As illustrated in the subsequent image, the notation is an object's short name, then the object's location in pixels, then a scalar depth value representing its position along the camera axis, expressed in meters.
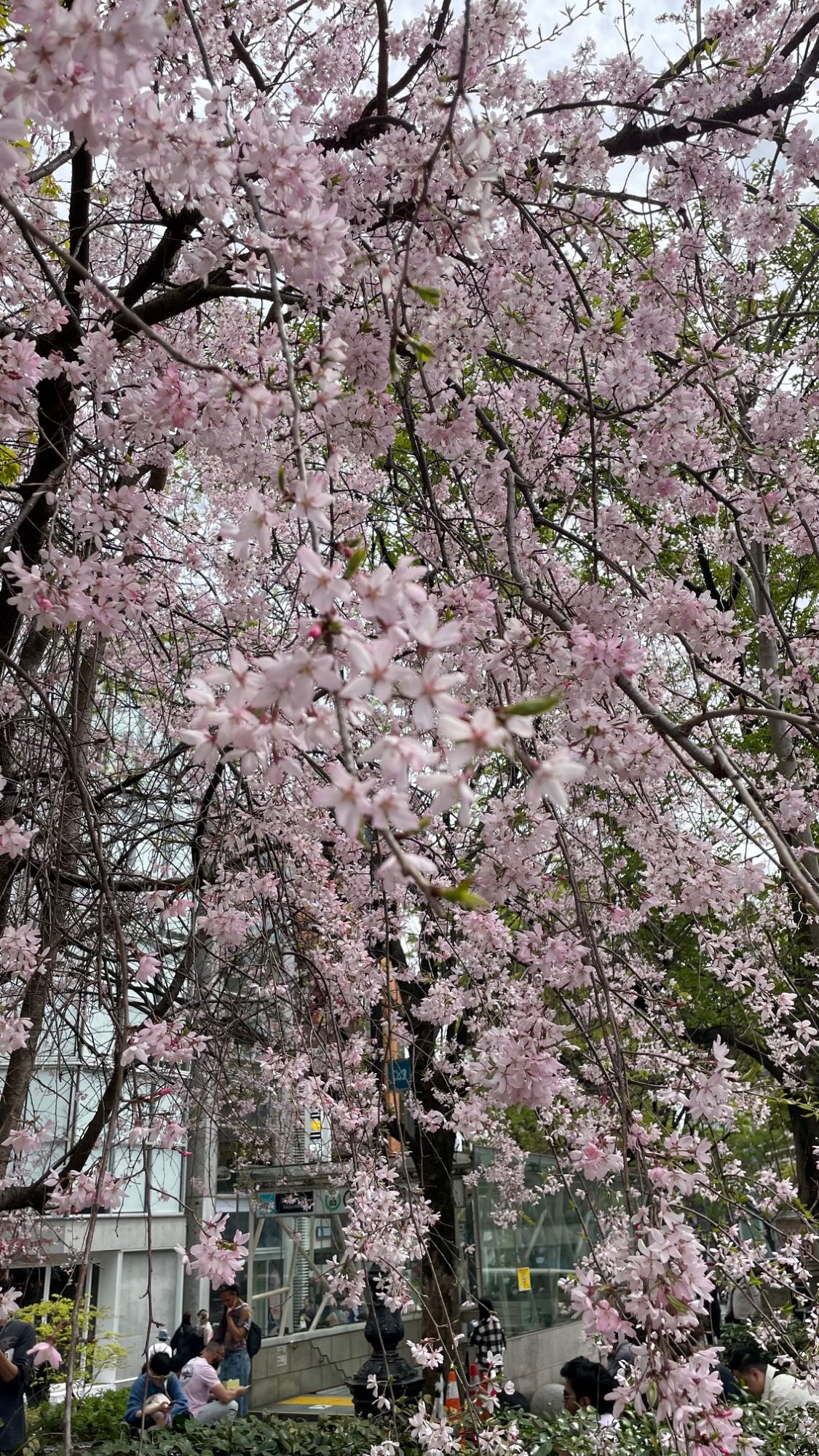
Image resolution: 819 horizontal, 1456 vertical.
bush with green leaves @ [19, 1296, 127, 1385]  7.97
